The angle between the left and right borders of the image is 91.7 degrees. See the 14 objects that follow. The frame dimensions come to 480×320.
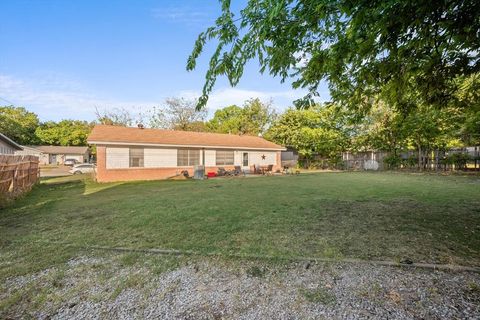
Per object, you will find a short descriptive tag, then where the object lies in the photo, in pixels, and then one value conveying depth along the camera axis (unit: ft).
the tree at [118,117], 111.68
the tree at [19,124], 141.90
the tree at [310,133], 80.91
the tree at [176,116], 112.88
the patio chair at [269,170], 66.83
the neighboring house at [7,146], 53.14
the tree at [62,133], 170.09
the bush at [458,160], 56.77
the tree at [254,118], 121.70
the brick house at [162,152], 48.70
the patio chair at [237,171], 61.47
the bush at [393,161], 68.49
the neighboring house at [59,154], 155.75
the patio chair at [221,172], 60.28
